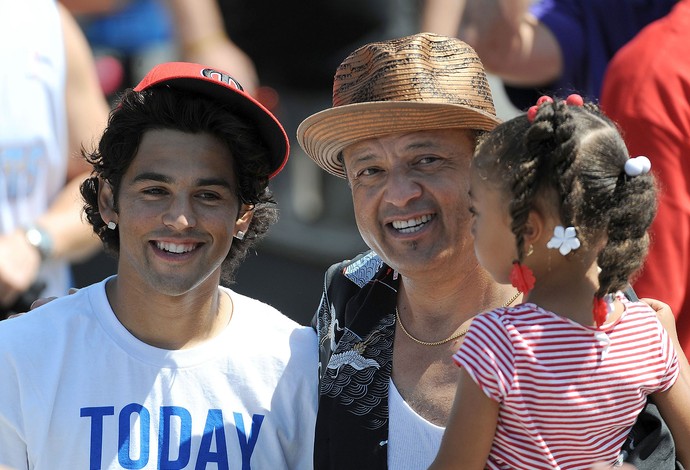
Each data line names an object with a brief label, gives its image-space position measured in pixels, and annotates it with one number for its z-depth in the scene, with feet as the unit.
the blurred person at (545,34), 25.72
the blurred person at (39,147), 23.08
